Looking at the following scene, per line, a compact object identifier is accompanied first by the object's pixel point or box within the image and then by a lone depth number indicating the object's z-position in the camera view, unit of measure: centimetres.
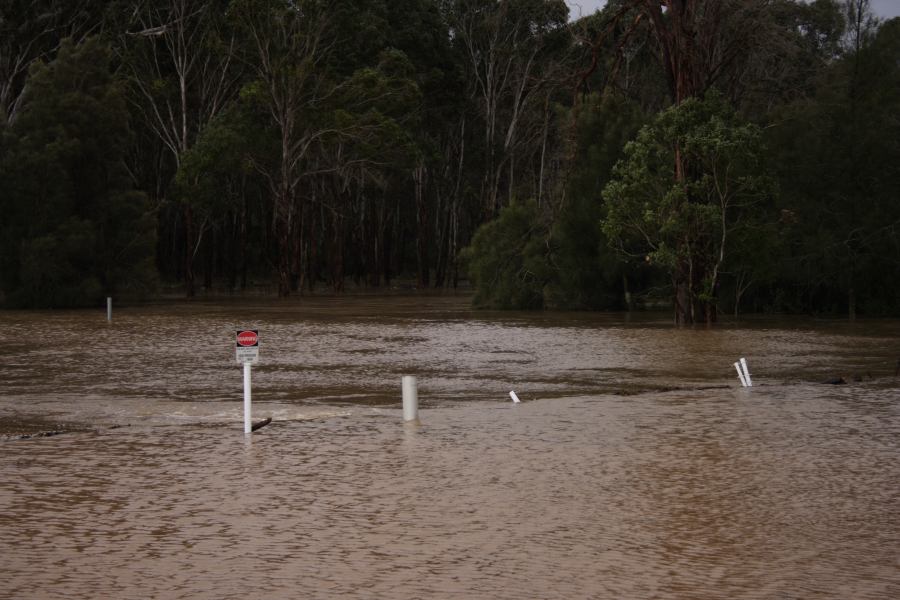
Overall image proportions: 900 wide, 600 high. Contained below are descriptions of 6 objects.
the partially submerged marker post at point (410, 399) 1606
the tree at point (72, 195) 5250
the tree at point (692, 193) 3706
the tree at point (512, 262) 4847
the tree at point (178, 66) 6281
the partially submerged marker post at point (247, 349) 1512
